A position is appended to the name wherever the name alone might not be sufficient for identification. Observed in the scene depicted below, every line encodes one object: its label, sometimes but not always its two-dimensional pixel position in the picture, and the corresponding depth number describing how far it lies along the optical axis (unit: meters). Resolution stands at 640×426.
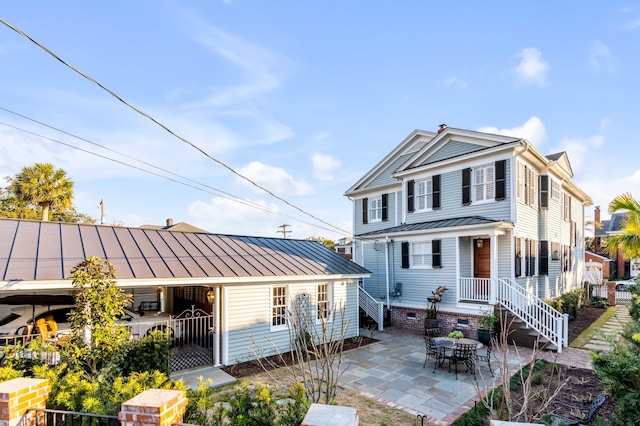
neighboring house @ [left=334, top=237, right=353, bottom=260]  33.50
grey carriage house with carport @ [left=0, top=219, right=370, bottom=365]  7.32
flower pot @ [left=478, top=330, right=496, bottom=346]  10.95
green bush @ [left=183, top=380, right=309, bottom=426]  3.75
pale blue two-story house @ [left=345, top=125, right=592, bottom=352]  12.52
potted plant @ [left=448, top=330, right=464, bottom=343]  8.49
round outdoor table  8.23
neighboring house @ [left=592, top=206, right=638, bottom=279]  31.03
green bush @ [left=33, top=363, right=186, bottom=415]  3.81
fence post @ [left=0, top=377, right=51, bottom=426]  3.47
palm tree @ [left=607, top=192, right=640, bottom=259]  10.70
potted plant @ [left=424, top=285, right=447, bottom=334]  12.90
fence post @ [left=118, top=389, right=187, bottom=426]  3.05
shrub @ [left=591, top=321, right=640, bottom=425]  4.22
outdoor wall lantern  11.10
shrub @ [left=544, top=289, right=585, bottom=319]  12.85
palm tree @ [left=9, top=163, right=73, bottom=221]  18.33
